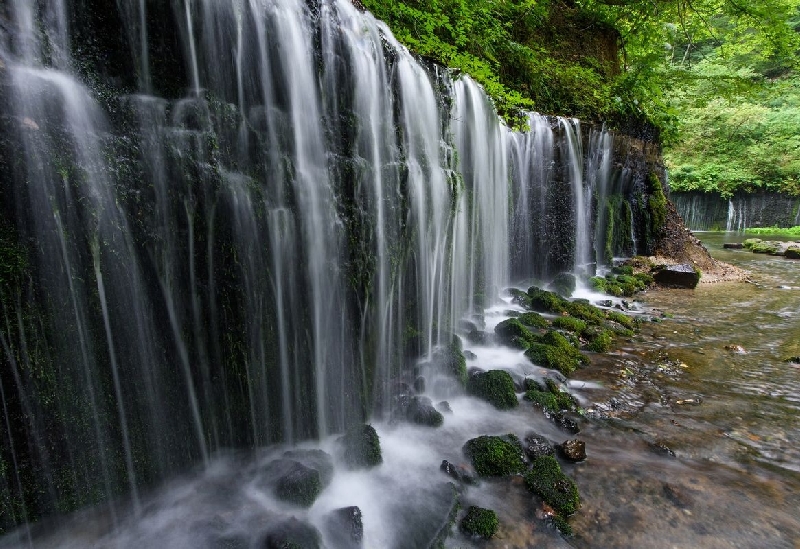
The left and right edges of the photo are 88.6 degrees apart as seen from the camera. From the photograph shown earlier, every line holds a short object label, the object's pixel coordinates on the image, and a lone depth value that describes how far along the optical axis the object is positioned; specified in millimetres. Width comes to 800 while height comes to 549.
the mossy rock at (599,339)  6433
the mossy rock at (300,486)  3203
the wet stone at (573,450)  3713
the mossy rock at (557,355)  5645
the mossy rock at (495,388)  4688
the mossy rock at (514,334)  6281
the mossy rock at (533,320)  7355
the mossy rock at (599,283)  10414
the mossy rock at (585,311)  7793
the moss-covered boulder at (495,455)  3592
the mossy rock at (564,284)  9972
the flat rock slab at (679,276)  10930
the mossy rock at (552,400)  4582
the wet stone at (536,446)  3774
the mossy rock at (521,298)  8742
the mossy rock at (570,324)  7089
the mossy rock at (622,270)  11844
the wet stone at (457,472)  3535
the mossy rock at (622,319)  7580
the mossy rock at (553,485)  3163
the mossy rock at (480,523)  2967
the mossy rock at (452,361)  5111
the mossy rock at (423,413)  4328
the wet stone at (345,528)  2910
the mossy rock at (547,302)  8273
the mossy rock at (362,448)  3705
